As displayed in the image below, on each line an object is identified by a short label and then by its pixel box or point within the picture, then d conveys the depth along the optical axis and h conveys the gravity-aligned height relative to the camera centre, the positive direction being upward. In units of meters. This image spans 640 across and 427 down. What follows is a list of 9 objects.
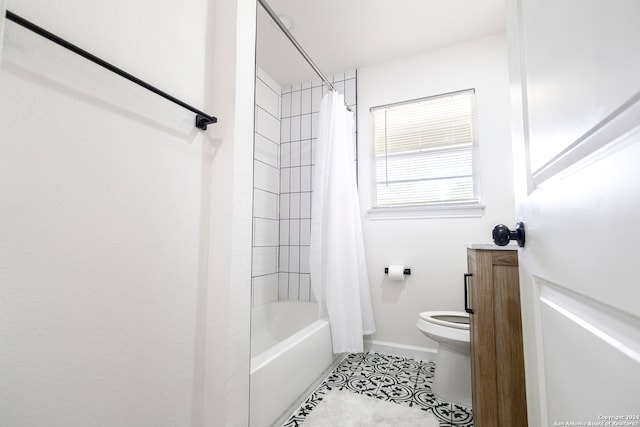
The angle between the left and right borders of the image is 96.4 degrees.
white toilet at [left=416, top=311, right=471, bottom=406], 1.52 -0.67
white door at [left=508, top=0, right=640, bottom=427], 0.27 +0.04
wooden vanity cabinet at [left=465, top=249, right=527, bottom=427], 0.88 -0.32
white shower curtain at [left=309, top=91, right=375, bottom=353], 1.98 +0.00
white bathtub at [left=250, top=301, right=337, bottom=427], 1.27 -0.68
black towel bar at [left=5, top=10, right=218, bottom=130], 0.59 +0.44
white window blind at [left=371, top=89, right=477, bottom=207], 2.18 +0.71
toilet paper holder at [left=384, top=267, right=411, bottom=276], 2.21 -0.25
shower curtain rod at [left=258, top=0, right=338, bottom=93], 1.37 +1.14
